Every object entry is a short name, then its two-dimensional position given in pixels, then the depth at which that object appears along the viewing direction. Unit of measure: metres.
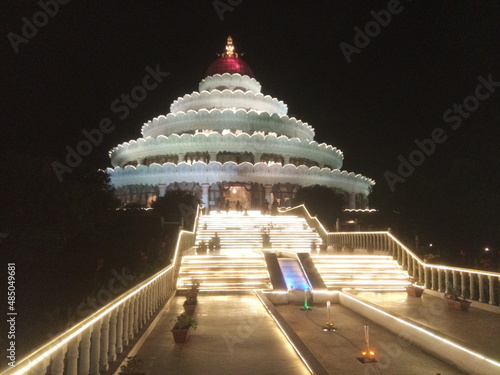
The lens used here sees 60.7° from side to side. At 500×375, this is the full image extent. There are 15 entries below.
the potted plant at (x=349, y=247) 19.42
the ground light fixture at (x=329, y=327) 9.22
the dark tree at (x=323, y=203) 32.22
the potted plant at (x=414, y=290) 13.77
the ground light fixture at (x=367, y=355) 6.86
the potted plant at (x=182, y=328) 7.90
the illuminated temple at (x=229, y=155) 39.38
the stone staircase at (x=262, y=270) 15.24
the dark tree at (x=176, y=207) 28.23
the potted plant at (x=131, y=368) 5.34
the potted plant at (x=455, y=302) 11.21
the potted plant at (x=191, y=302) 10.80
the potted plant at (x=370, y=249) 18.94
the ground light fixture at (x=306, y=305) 11.90
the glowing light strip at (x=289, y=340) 6.41
